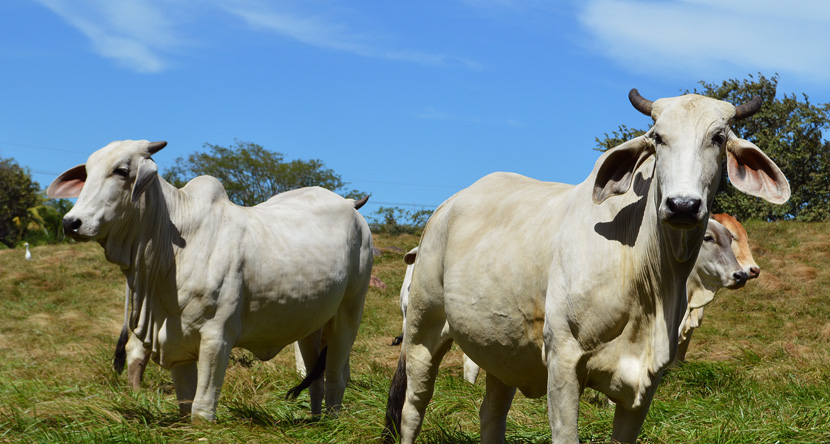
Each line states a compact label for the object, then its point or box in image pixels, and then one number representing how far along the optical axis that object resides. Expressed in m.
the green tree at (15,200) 41.72
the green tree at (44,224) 43.47
